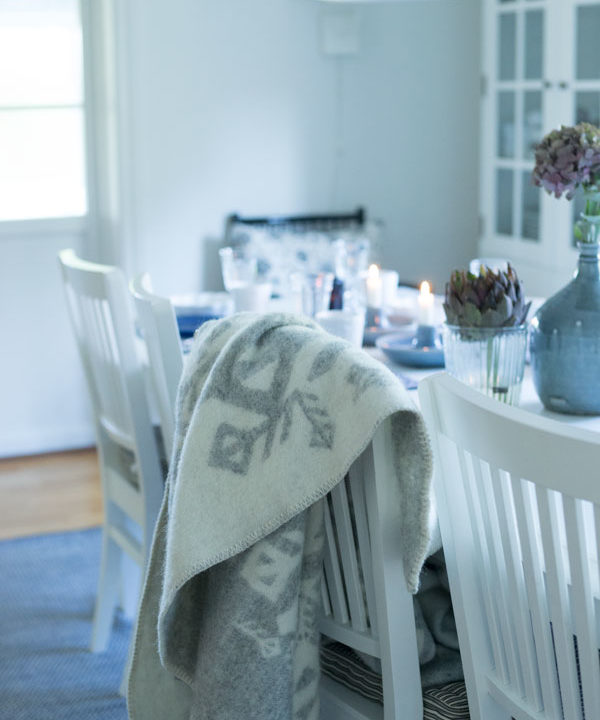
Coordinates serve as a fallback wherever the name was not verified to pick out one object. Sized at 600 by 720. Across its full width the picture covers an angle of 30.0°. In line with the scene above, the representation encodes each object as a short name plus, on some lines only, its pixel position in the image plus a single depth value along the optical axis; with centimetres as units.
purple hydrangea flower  161
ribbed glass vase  171
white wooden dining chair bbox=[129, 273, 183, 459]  179
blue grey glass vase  169
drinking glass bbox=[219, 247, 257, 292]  244
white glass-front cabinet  352
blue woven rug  231
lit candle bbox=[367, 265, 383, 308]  239
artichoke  171
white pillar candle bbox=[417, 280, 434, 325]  213
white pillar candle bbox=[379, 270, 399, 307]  249
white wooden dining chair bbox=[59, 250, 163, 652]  205
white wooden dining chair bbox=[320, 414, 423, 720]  124
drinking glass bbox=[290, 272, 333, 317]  226
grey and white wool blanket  117
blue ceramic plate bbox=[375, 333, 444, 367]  203
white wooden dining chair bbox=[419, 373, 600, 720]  94
